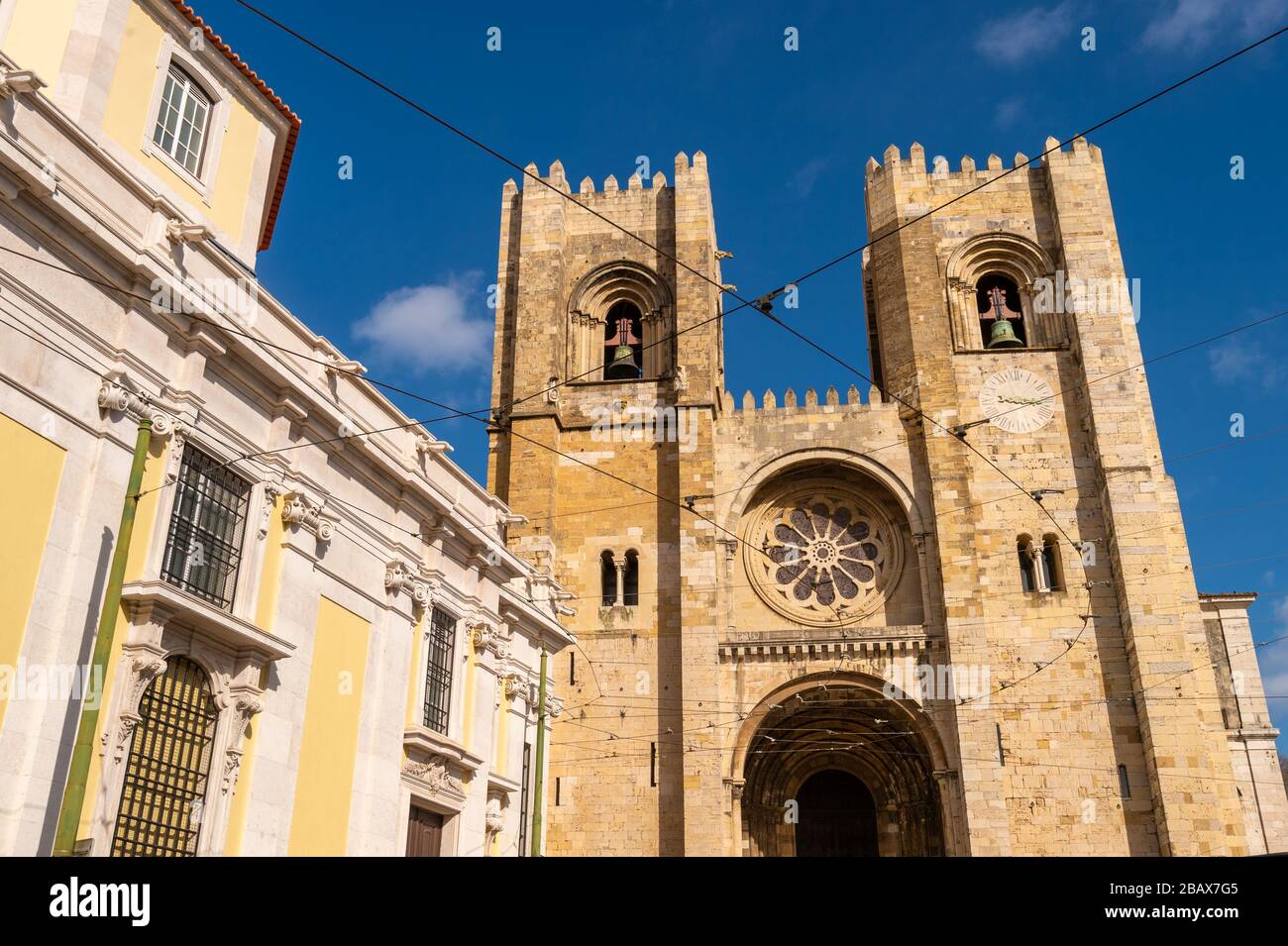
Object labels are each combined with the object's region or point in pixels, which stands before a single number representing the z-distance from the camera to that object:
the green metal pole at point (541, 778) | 15.98
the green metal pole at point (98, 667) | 8.51
